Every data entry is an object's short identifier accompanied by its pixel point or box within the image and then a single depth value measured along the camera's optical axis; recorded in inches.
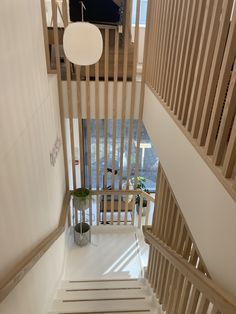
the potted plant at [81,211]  164.7
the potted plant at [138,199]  219.3
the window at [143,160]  223.5
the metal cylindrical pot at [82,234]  169.2
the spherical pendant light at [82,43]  82.7
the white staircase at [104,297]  114.3
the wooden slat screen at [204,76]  50.3
